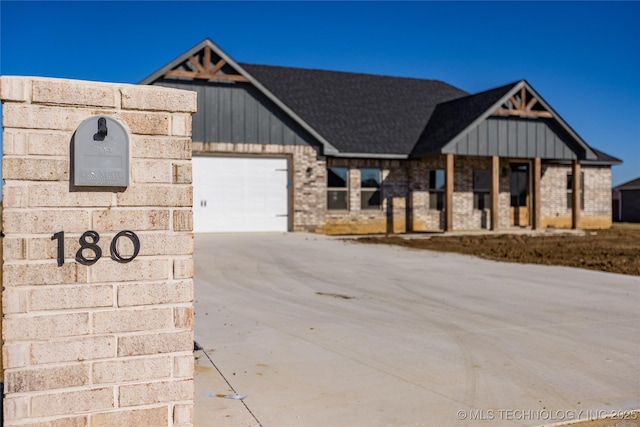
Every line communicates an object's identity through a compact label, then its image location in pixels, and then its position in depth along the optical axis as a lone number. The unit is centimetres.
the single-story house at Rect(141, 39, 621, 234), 1970
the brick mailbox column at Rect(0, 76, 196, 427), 344
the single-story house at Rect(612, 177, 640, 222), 3960
